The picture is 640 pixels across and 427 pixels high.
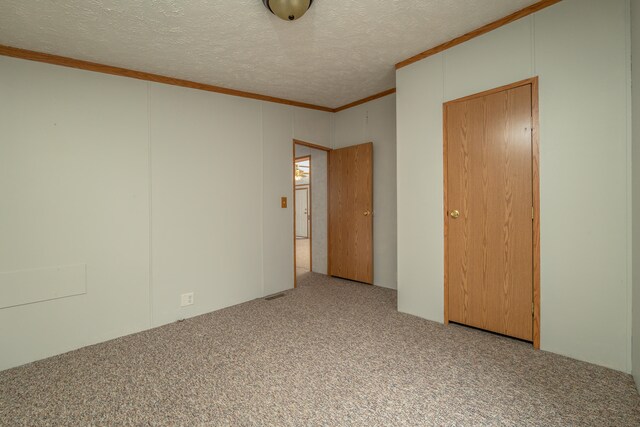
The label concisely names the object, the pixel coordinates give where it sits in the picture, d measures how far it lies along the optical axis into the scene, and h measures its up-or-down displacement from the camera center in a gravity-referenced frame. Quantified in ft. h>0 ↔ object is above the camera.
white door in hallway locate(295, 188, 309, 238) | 36.60 -0.10
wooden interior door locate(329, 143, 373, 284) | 14.25 -0.11
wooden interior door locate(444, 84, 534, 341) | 7.86 -0.04
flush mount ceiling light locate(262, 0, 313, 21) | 6.52 +4.49
